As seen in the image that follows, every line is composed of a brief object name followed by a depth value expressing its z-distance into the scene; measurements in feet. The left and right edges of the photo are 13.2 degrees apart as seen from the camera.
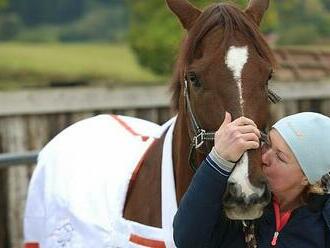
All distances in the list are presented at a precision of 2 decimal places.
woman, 13.71
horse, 15.20
